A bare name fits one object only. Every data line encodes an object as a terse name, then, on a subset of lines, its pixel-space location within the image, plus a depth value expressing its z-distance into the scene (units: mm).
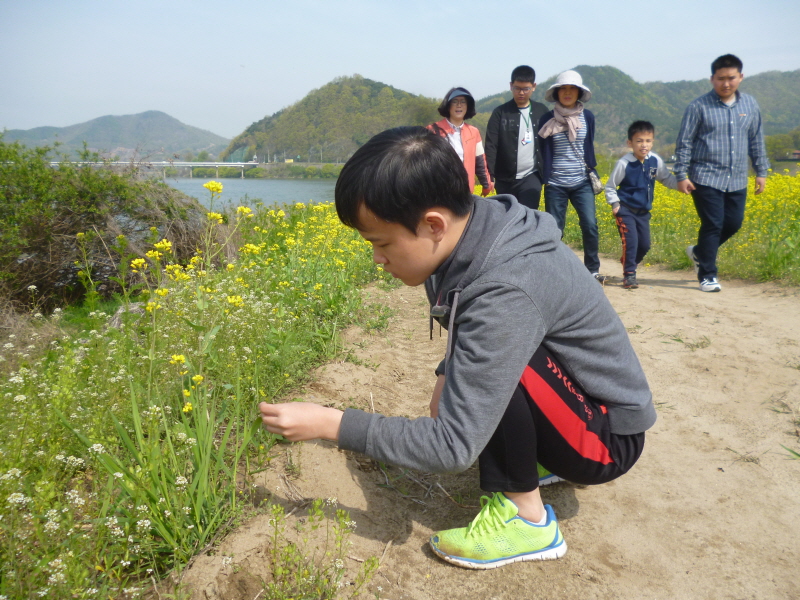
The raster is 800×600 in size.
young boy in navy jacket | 5230
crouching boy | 1366
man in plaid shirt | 4809
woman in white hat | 5082
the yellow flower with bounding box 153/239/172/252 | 2443
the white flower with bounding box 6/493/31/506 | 1247
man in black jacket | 5266
